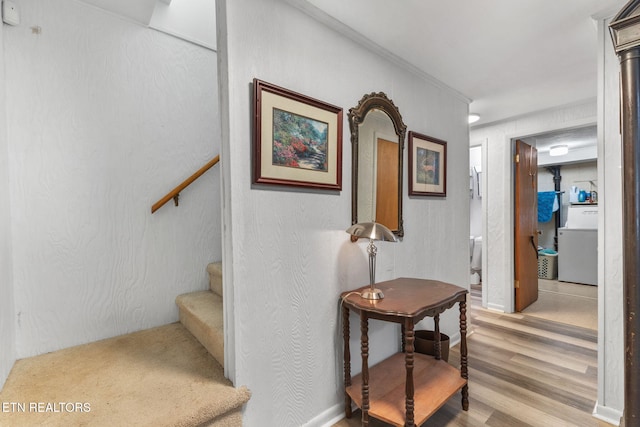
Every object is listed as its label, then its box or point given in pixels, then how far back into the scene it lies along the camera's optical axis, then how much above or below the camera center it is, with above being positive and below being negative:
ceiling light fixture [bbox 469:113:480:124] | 3.31 +1.06
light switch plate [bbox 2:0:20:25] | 1.46 +1.04
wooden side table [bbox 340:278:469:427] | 1.44 -1.04
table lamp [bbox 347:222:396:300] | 1.56 -0.14
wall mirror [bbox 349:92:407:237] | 1.84 +0.34
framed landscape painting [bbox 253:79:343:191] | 1.40 +0.38
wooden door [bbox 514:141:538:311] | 3.50 -0.26
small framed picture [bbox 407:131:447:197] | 2.29 +0.36
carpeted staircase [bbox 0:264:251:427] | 1.14 -0.81
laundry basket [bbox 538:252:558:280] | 5.24 -1.08
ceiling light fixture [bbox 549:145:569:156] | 4.56 +0.92
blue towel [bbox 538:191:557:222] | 5.65 +0.05
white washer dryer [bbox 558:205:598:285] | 4.71 -0.68
